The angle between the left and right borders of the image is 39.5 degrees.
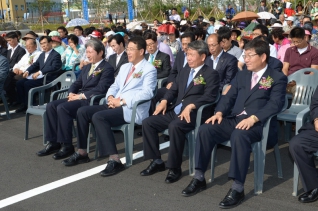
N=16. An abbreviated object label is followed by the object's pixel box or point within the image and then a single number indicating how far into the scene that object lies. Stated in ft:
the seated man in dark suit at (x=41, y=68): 28.25
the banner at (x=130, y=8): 86.63
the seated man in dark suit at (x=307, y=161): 13.42
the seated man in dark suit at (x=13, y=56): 30.35
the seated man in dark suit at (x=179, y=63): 21.81
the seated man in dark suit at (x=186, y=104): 16.08
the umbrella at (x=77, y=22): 55.57
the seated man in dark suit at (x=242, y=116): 13.83
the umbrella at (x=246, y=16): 51.57
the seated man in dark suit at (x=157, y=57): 24.29
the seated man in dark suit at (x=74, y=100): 19.03
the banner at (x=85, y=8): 87.27
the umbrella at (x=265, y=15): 51.33
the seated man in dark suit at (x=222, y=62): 20.51
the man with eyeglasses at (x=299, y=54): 20.79
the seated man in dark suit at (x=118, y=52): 24.21
